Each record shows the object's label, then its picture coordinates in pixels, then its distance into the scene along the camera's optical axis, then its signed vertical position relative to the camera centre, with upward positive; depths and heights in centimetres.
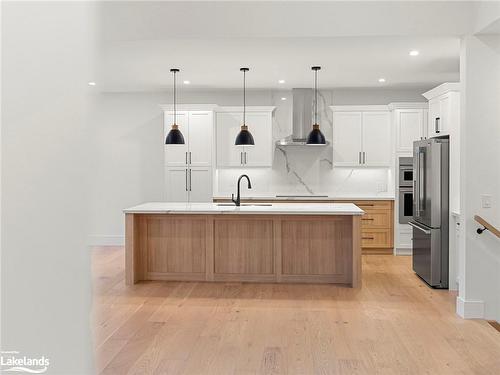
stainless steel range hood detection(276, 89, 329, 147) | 765 +91
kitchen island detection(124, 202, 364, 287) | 541 -78
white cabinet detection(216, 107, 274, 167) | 754 +53
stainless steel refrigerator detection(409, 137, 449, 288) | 519 -39
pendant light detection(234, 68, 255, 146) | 593 +41
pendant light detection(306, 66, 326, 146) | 580 +40
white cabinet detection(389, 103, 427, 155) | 722 +69
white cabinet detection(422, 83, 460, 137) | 541 +72
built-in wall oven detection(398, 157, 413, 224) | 713 -24
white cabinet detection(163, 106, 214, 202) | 744 +19
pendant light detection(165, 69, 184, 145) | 602 +43
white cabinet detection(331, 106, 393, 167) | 747 +54
